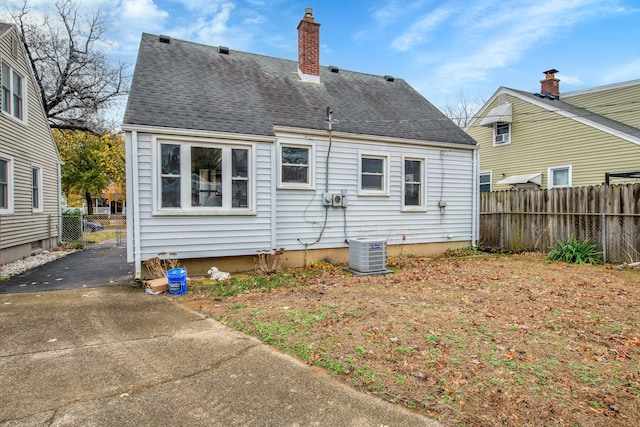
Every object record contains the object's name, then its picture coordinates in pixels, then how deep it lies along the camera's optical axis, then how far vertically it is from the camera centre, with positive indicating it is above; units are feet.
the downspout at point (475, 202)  37.58 +0.62
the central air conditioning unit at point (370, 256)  27.30 -3.79
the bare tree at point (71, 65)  59.62 +25.20
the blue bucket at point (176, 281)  21.35 -4.44
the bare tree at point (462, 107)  117.08 +33.96
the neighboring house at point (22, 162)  31.96 +4.61
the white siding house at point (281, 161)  24.25 +3.82
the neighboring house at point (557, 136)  45.06 +10.26
